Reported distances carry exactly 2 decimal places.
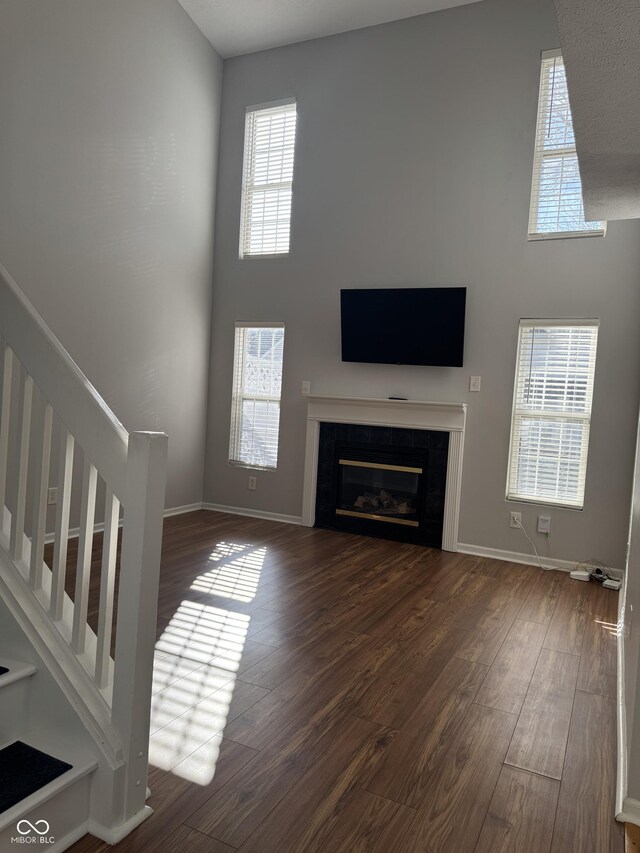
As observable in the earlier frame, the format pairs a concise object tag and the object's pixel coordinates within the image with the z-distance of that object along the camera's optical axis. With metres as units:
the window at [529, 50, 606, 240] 4.73
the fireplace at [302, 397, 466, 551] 5.11
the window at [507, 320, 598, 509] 4.68
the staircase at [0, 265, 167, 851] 1.61
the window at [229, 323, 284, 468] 5.95
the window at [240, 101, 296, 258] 5.90
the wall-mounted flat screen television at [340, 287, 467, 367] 5.04
